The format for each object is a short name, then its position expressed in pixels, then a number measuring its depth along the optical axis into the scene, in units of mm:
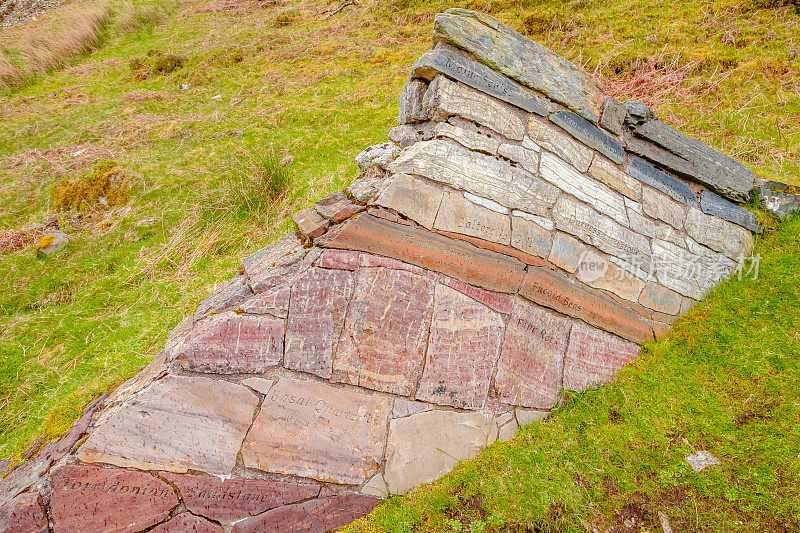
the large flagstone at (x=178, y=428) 2564
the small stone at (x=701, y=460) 2855
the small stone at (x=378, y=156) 3734
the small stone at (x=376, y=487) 2910
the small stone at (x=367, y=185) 3367
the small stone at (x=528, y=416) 3266
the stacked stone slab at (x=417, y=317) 2670
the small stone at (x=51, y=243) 6059
